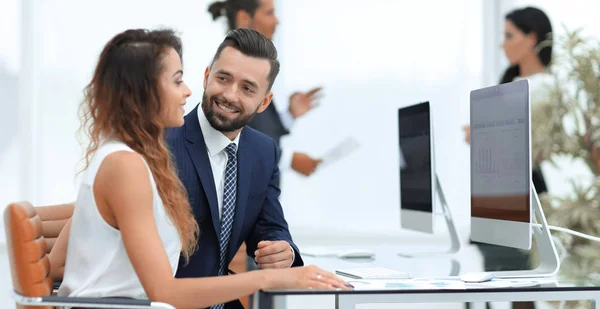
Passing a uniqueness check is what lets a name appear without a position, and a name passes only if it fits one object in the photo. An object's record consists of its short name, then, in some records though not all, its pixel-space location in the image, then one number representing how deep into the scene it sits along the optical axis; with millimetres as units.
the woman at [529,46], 4000
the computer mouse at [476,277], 1945
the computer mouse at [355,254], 2703
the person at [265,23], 3863
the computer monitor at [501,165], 2146
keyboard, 2053
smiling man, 2145
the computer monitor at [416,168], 2752
